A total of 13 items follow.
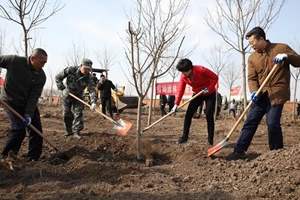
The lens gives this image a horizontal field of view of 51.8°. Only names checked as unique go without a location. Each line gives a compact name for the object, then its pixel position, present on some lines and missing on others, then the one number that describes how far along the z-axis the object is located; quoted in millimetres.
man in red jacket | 5098
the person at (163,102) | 13297
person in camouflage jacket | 5711
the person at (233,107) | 17578
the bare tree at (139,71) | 4108
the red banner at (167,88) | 13411
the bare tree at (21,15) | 6925
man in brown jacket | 3670
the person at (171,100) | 14391
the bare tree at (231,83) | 25722
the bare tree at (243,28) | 8984
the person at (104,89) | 10531
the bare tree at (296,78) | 14700
